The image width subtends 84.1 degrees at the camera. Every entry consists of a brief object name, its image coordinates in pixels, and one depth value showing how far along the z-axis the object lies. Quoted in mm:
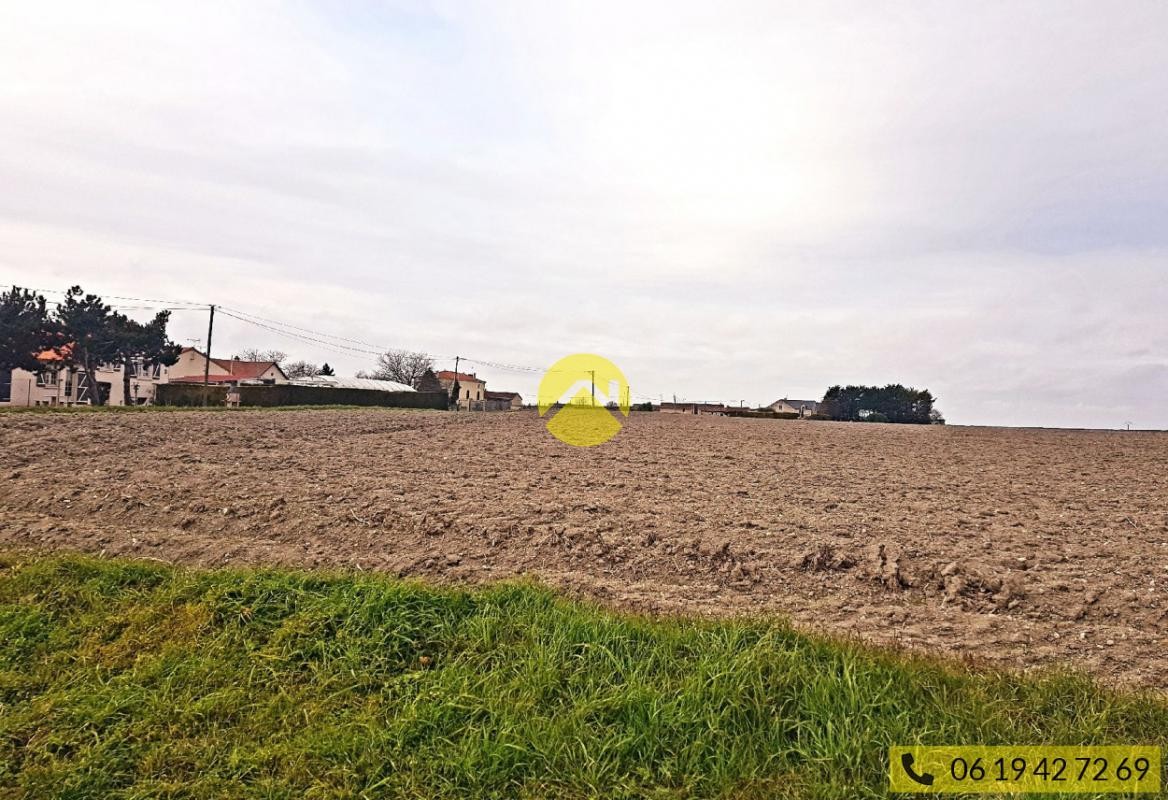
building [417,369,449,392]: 108175
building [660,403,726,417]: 115312
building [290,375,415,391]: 83250
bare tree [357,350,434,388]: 123312
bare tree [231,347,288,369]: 127850
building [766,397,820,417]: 126750
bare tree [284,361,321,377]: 119300
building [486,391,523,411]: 126238
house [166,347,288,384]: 93181
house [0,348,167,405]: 61875
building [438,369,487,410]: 125250
